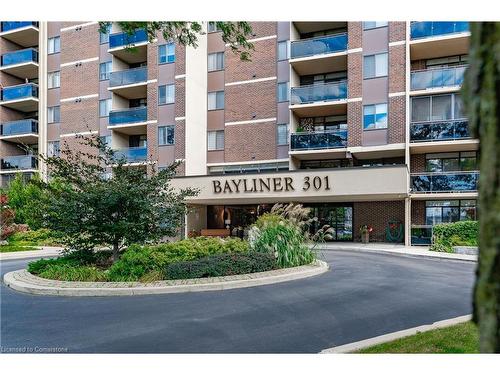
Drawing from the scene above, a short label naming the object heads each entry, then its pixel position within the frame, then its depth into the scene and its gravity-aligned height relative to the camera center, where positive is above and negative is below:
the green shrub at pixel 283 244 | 11.84 -1.75
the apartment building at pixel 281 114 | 20.89 +5.30
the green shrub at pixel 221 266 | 9.93 -2.09
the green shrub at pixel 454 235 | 17.64 -2.20
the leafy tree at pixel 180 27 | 7.64 +3.63
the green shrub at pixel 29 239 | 23.94 -3.31
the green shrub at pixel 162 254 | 10.05 -1.84
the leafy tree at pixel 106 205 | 11.06 -0.46
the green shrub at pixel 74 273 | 10.01 -2.29
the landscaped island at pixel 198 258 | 10.03 -1.99
